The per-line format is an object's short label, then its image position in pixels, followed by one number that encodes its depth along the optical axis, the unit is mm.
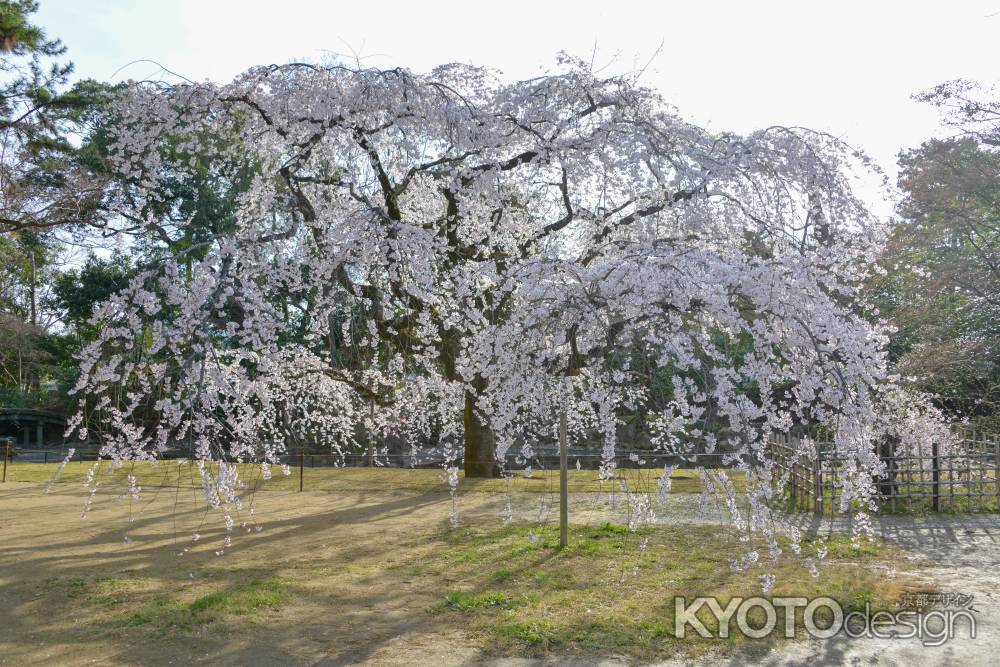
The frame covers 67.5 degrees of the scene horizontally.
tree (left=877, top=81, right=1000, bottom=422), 14031
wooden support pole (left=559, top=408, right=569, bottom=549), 8750
